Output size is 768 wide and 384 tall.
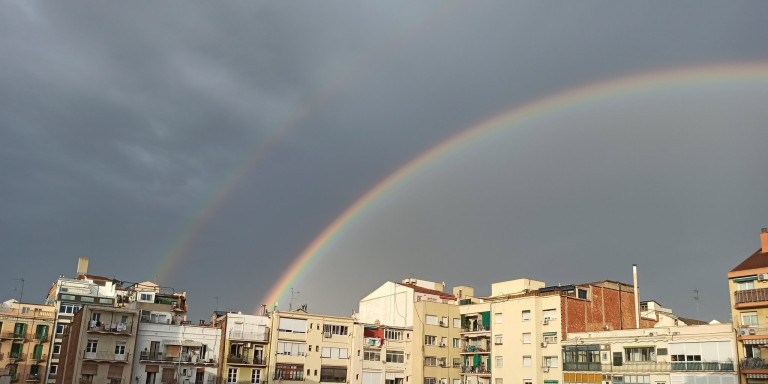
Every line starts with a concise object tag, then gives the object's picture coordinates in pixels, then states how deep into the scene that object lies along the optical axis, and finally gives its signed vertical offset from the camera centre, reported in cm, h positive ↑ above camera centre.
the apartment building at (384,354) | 8350 +89
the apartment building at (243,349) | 7694 +80
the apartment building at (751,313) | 5506 +524
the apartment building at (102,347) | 7081 +43
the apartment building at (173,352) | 7375 +20
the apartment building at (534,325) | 7338 +491
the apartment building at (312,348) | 7856 +129
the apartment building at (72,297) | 8762 +747
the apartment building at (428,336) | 8519 +355
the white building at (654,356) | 5738 +148
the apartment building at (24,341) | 8481 +90
